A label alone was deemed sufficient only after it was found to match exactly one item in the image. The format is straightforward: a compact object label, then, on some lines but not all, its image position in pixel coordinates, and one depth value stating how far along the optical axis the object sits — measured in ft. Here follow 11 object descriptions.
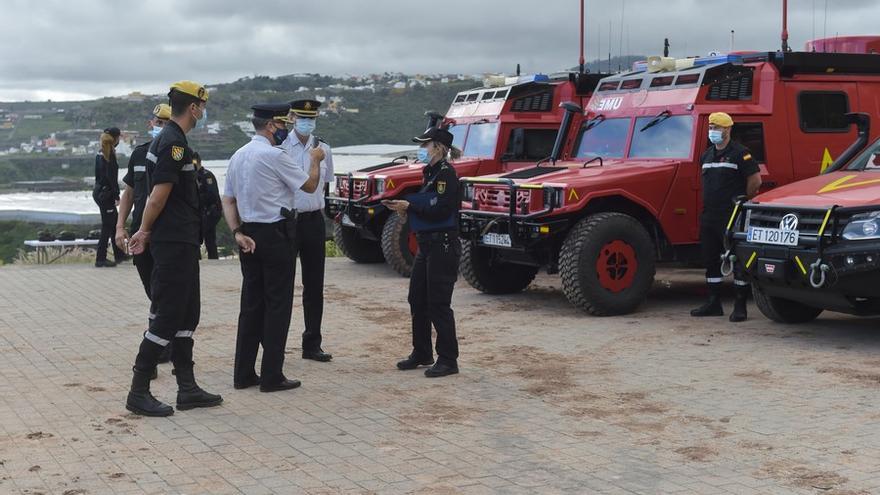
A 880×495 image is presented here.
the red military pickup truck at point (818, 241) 27.94
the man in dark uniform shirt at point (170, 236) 22.66
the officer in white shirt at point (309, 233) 28.22
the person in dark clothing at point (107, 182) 48.27
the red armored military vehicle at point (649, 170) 35.19
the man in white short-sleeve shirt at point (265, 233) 24.36
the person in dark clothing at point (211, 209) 35.47
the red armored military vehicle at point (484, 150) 46.01
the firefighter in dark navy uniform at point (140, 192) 27.84
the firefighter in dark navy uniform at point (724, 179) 33.73
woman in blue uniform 26.16
